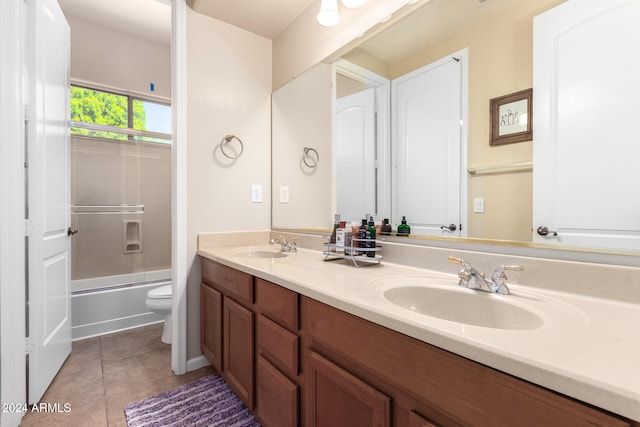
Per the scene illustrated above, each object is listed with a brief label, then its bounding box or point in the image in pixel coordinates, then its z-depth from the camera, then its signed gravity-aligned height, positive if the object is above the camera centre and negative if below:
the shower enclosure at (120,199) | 2.76 +0.12
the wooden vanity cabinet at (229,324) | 1.30 -0.59
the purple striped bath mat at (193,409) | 1.38 -1.00
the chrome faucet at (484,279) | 0.86 -0.21
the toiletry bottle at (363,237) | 1.31 -0.12
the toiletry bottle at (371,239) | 1.28 -0.13
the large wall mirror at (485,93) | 0.92 +0.42
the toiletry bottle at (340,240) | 1.38 -0.14
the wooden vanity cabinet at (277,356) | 1.01 -0.55
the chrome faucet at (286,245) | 1.80 -0.22
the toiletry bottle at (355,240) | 1.29 -0.14
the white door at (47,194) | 1.50 +0.09
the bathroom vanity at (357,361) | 0.48 -0.35
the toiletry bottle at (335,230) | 1.49 -0.10
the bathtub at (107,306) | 2.34 -0.81
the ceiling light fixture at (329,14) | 1.49 +1.02
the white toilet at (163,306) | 2.21 -0.73
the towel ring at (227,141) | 1.94 +0.46
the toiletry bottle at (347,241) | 1.34 -0.14
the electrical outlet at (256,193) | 2.09 +0.12
